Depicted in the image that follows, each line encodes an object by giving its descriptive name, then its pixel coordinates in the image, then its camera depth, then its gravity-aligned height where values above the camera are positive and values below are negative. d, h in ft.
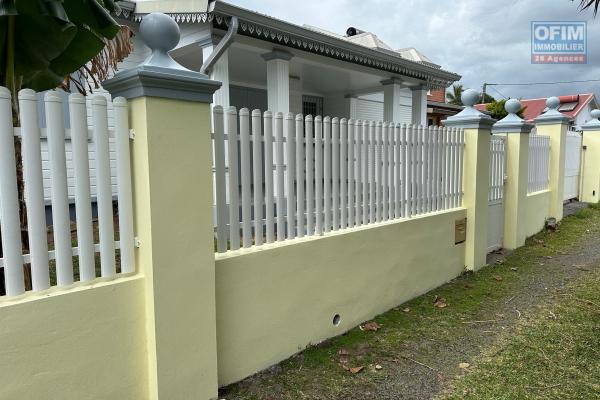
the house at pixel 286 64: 19.88 +6.29
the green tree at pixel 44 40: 7.07 +2.31
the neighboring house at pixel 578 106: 79.82 +10.57
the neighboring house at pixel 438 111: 54.19 +6.72
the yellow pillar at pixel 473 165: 18.53 -0.18
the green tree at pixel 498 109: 68.08 +8.50
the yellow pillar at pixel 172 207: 7.89 -0.82
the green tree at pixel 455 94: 139.44 +22.29
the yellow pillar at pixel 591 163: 37.45 -0.34
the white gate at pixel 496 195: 21.74 -1.79
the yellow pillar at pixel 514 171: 22.79 -0.60
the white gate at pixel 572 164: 35.05 -0.39
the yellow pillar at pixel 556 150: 29.40 +0.67
